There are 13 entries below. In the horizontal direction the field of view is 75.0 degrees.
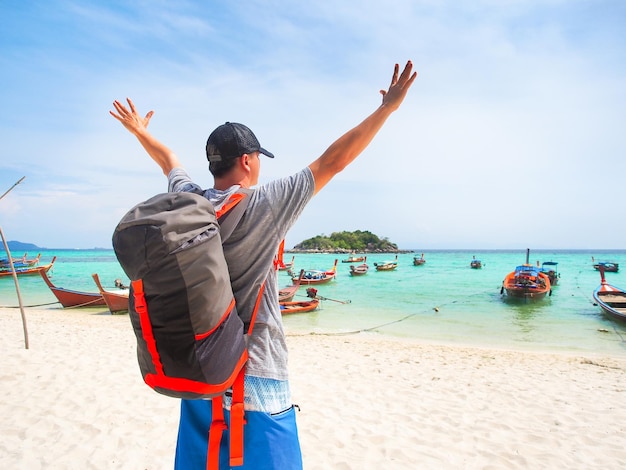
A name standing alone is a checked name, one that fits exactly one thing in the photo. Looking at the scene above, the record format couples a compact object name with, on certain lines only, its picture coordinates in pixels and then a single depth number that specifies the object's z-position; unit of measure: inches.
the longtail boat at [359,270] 1672.0
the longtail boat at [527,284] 919.7
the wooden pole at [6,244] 292.8
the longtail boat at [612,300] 633.0
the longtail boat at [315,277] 1291.2
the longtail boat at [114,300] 702.5
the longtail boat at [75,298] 770.8
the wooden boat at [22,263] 1515.3
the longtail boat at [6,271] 1351.6
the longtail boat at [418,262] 2576.3
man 54.1
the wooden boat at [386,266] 1988.2
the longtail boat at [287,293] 790.5
